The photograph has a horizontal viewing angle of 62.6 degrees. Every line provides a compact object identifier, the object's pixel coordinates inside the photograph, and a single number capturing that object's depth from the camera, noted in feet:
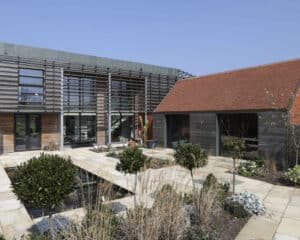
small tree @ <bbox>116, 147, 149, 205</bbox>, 21.15
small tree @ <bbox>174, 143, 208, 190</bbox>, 22.91
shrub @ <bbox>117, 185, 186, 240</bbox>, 12.43
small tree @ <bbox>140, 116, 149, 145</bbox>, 64.90
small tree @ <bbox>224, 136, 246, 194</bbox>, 27.93
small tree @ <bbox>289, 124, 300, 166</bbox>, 32.55
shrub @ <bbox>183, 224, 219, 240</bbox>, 13.65
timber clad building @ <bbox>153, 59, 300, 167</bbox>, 37.96
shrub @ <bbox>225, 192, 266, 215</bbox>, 19.28
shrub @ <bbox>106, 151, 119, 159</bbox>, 48.14
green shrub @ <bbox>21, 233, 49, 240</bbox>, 13.51
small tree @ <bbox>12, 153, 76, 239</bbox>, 12.98
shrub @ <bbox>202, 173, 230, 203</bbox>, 19.46
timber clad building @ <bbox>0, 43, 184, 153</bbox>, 50.26
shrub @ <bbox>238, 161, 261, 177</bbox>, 33.04
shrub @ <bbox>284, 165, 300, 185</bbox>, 27.89
